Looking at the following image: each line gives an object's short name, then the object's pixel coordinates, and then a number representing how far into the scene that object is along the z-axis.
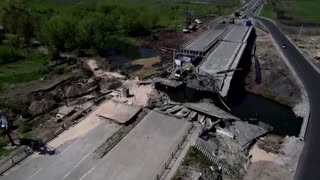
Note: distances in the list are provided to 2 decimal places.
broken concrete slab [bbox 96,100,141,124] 33.60
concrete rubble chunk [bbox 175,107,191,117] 35.54
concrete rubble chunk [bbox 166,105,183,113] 36.25
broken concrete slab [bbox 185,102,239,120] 34.92
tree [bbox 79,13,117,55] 56.84
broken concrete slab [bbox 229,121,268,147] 31.41
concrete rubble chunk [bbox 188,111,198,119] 35.09
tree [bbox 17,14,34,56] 58.69
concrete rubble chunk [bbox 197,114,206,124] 34.43
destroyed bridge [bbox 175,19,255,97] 45.06
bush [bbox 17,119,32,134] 32.09
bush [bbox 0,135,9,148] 29.61
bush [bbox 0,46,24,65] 52.39
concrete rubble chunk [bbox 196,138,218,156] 28.85
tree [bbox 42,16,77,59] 55.04
